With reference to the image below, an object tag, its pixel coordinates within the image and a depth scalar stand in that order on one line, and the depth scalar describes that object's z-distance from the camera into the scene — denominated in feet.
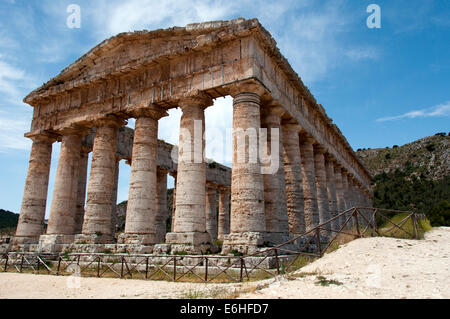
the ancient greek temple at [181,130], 44.16
